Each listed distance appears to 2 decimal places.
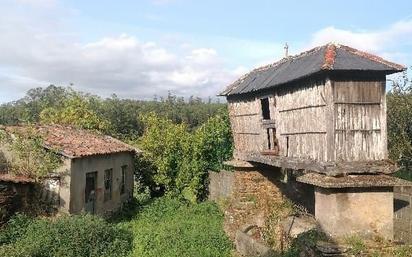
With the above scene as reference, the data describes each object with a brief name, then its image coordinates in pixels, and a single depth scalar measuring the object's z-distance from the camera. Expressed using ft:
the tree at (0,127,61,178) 53.47
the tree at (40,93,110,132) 92.94
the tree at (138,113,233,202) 78.74
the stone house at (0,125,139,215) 53.36
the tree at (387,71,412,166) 63.72
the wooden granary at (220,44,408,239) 38.17
